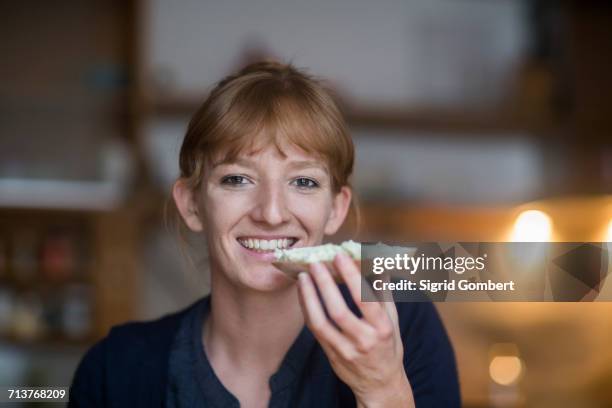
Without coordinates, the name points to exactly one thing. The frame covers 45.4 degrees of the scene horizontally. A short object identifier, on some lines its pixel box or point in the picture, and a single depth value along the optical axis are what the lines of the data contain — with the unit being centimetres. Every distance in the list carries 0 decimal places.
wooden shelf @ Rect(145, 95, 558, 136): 287
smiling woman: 93
